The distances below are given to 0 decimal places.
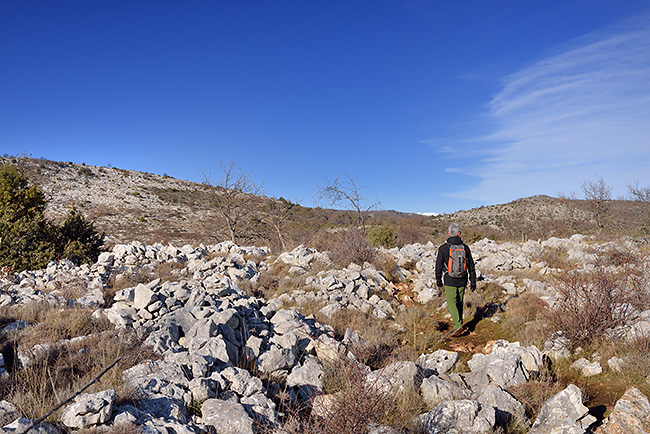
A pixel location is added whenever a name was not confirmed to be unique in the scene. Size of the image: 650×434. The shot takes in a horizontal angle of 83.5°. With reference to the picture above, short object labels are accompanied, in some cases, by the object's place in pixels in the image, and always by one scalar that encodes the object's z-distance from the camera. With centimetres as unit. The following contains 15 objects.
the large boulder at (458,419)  355
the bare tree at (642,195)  2039
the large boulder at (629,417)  344
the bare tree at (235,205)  2057
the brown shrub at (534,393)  417
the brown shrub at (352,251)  1134
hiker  687
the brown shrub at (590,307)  563
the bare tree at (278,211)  2067
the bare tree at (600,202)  2445
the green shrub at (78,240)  1160
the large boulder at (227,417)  350
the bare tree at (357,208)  1772
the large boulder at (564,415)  353
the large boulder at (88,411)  319
